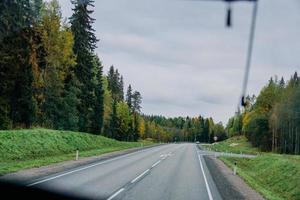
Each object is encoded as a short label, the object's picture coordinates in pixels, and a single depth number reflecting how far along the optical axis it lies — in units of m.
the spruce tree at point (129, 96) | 156.38
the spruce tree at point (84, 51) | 62.91
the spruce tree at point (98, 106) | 83.12
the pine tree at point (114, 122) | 110.41
